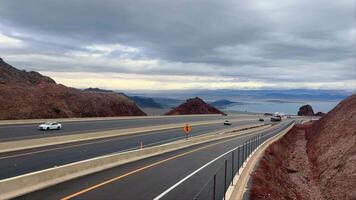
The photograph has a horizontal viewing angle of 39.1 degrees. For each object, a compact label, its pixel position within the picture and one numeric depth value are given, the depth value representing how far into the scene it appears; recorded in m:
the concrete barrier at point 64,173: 15.00
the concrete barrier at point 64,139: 30.57
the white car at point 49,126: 52.25
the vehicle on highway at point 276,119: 121.81
